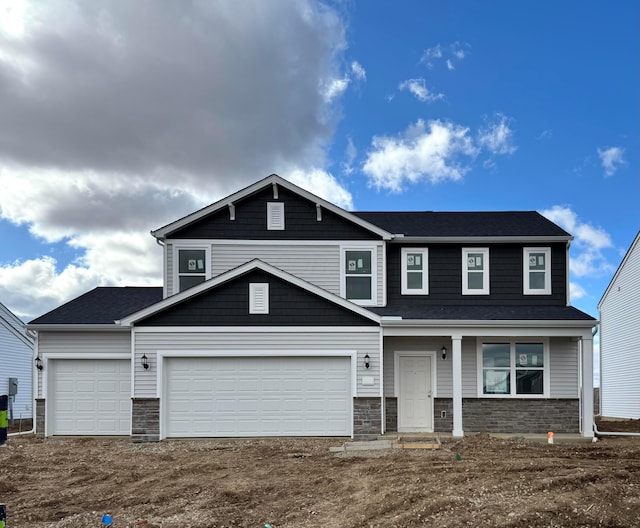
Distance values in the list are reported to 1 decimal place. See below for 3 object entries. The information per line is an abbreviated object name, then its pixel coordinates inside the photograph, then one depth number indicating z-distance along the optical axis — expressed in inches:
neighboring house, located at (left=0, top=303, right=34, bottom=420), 918.4
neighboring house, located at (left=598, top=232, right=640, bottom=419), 872.9
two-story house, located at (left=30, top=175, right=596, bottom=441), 542.9
